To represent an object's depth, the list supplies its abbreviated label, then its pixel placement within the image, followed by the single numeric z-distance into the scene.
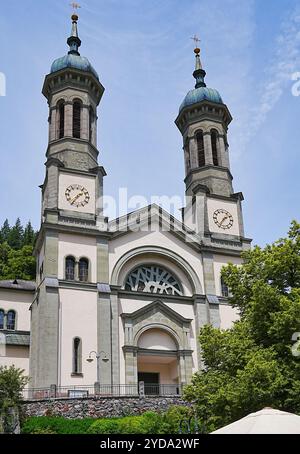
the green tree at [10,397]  24.45
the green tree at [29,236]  73.62
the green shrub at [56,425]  24.23
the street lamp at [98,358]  30.98
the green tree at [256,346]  16.98
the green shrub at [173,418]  20.81
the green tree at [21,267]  57.03
